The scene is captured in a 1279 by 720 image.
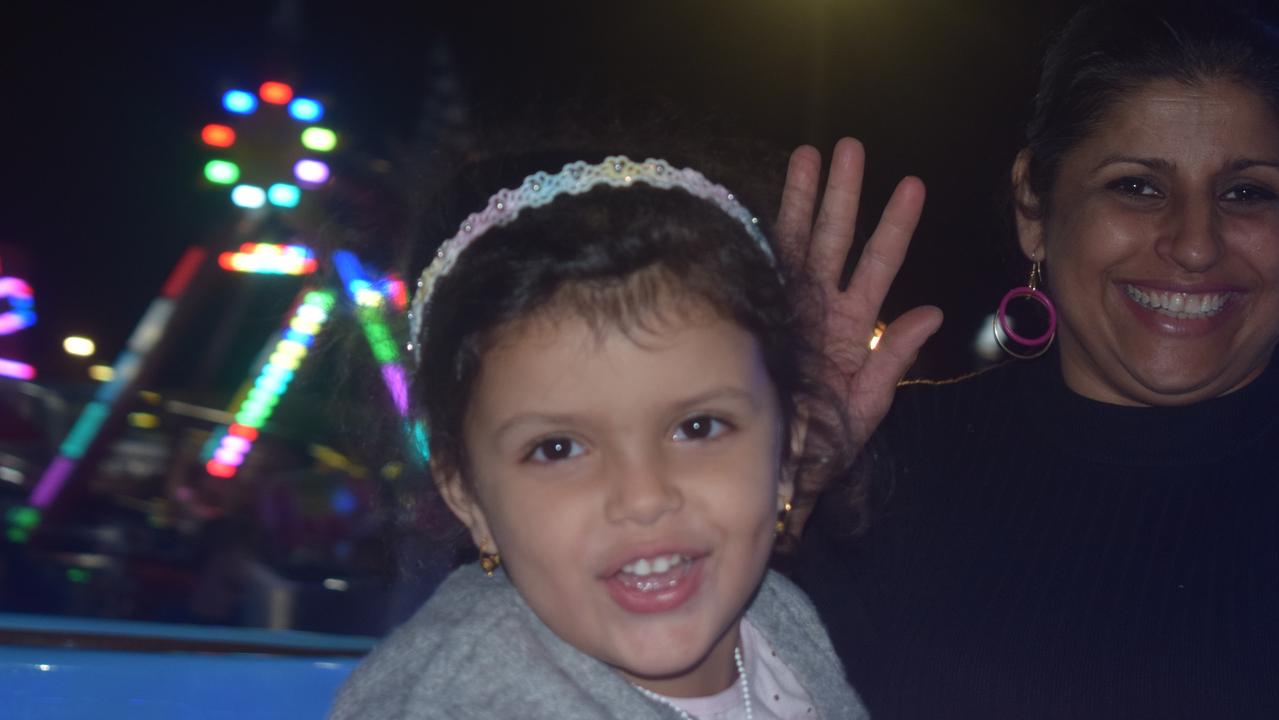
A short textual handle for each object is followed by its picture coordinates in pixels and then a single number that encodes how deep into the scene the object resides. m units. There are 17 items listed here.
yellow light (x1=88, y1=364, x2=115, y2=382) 7.84
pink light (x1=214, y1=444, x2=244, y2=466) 5.50
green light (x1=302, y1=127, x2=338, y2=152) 5.98
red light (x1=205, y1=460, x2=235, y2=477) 5.46
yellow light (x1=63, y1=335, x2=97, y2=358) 7.99
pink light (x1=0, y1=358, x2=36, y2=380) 5.97
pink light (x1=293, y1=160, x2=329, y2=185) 5.93
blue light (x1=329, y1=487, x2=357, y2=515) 5.84
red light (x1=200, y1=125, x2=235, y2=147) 6.04
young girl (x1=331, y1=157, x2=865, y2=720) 1.09
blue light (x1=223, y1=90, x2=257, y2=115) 5.97
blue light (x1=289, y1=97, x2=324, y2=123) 5.96
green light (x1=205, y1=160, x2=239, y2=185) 6.07
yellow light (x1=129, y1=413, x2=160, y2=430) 6.02
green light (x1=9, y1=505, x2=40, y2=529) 5.29
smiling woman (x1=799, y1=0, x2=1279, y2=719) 1.26
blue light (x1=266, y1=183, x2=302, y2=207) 6.02
